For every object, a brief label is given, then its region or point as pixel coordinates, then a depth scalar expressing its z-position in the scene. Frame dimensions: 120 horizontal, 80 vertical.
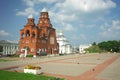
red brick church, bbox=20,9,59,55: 34.56
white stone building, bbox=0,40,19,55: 48.19
